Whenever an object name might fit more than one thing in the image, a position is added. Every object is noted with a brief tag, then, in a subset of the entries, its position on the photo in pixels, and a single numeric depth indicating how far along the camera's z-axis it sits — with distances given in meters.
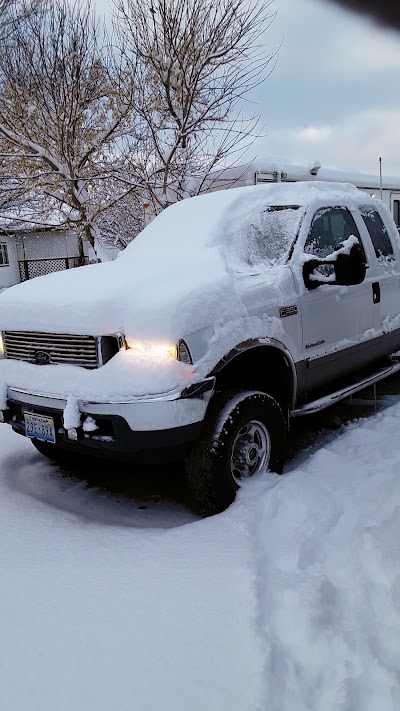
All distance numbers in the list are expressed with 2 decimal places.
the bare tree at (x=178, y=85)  10.81
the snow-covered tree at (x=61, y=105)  11.47
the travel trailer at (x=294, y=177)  11.28
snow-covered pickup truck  3.10
